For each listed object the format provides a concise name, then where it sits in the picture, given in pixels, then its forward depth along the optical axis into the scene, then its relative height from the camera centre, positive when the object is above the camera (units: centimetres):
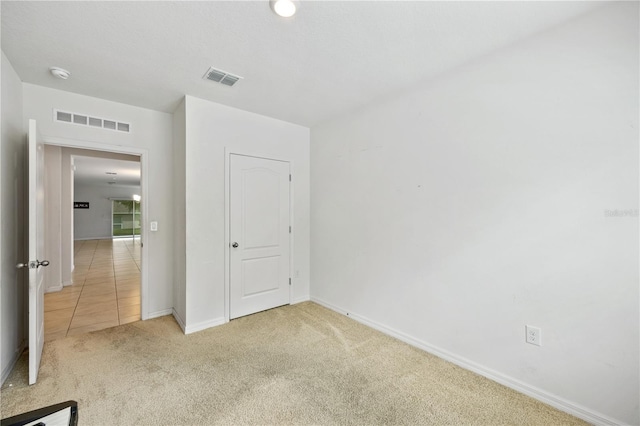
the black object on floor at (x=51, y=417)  101 -81
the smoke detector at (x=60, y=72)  229 +124
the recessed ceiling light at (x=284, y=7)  158 +124
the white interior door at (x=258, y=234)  327 -27
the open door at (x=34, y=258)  201 -33
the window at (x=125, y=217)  1338 -13
